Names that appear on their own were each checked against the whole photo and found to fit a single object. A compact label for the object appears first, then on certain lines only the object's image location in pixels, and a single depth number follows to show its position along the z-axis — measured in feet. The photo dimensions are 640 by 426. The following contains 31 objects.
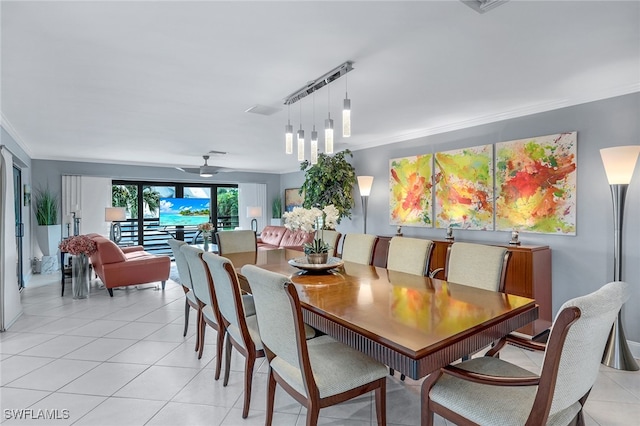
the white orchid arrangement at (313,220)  8.73
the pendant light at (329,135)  8.15
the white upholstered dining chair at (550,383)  3.83
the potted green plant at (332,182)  17.93
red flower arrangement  15.29
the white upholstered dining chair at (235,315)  6.56
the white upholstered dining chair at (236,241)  12.86
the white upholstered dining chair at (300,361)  5.01
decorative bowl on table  8.46
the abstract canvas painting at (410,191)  15.21
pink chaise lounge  15.74
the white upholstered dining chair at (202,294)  7.91
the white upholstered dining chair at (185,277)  9.84
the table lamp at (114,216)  22.34
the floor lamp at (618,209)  8.88
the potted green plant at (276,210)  31.17
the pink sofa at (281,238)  23.26
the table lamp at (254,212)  28.76
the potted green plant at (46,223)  21.22
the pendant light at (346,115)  7.48
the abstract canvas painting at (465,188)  13.03
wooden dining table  4.34
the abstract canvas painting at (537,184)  10.88
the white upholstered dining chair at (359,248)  10.80
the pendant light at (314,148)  9.24
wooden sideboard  10.66
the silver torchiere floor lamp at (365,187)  17.07
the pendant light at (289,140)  9.41
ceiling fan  20.75
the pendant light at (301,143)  9.34
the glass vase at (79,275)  15.71
